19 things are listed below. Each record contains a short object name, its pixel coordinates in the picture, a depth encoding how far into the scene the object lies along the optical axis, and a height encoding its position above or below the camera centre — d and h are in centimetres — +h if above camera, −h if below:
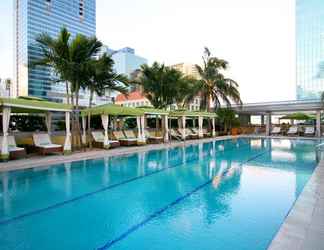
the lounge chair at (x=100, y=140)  1247 -95
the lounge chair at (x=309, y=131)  2286 -71
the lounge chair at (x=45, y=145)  959 -97
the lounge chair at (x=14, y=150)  853 -105
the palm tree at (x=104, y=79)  1186 +256
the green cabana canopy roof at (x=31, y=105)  789 +72
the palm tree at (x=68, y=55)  1112 +347
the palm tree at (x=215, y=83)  2173 +396
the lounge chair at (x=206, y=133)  2153 -90
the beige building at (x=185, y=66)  3283 +860
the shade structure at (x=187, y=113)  1741 +84
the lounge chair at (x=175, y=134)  1859 -86
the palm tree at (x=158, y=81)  1817 +351
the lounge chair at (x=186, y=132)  1862 -72
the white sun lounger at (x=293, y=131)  2376 -73
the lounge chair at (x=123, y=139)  1358 -96
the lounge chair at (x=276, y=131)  2544 -79
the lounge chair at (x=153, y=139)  1547 -107
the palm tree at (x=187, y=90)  1986 +308
